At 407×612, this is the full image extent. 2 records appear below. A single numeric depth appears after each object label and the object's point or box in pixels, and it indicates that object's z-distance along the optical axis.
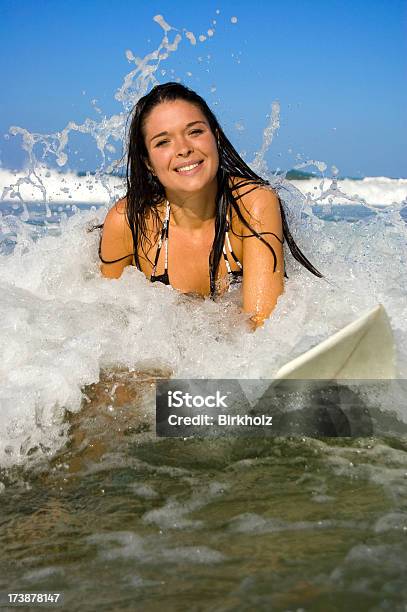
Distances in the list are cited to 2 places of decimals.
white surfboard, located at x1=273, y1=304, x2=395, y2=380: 3.15
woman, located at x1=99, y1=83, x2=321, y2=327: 4.18
